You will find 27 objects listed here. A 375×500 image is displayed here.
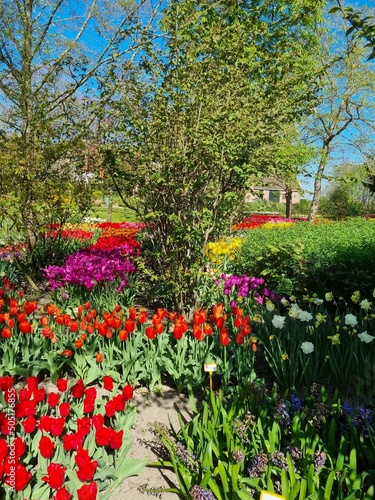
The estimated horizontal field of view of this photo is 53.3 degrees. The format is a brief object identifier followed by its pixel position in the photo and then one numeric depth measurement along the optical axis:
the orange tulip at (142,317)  2.95
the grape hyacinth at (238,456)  1.83
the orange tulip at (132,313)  2.98
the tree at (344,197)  26.30
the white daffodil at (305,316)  2.89
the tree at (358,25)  1.66
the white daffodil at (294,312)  2.91
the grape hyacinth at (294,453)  1.86
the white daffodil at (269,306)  3.25
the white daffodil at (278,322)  2.84
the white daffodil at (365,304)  3.01
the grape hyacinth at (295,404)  2.18
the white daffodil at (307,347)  2.53
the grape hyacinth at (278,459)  1.81
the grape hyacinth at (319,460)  1.81
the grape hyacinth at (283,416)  2.12
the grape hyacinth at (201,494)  1.71
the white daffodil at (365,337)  2.57
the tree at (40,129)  5.26
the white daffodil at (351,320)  2.83
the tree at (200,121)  4.04
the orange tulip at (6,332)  2.63
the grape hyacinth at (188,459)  1.96
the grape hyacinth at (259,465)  1.82
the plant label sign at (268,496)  1.48
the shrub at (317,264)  4.45
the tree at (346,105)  18.64
